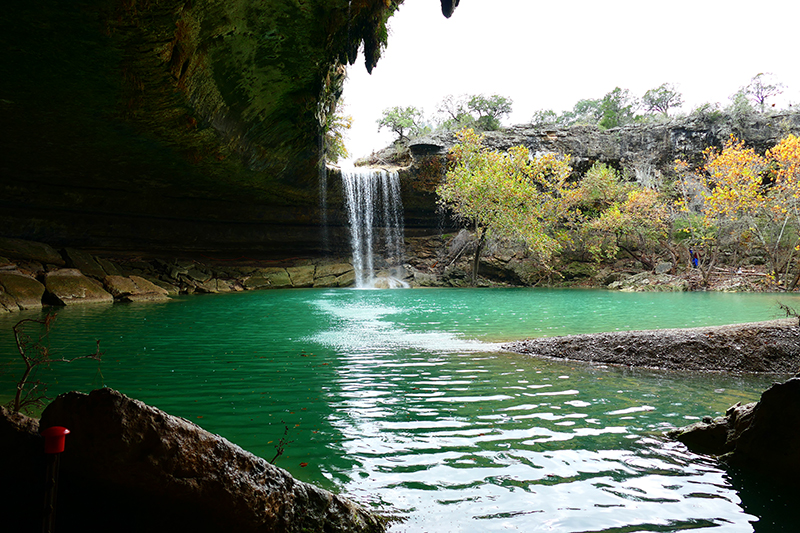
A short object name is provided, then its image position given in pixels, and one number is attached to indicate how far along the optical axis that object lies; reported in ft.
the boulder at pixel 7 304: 39.68
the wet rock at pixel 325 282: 89.59
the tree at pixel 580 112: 190.99
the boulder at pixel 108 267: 63.31
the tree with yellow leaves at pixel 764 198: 67.36
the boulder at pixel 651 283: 75.97
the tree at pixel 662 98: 160.50
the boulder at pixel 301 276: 88.41
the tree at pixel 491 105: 156.15
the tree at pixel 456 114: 150.41
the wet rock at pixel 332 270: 90.99
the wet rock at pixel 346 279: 91.18
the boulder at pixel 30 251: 52.70
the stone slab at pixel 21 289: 42.88
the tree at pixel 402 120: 156.87
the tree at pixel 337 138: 76.23
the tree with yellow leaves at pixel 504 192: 81.25
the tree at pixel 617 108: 154.65
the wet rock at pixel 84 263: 58.70
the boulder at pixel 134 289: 56.13
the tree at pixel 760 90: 136.46
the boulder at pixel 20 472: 5.69
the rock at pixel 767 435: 9.53
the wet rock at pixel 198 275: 76.11
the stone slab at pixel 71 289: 48.16
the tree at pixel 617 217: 85.66
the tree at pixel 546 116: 185.98
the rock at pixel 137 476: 5.87
